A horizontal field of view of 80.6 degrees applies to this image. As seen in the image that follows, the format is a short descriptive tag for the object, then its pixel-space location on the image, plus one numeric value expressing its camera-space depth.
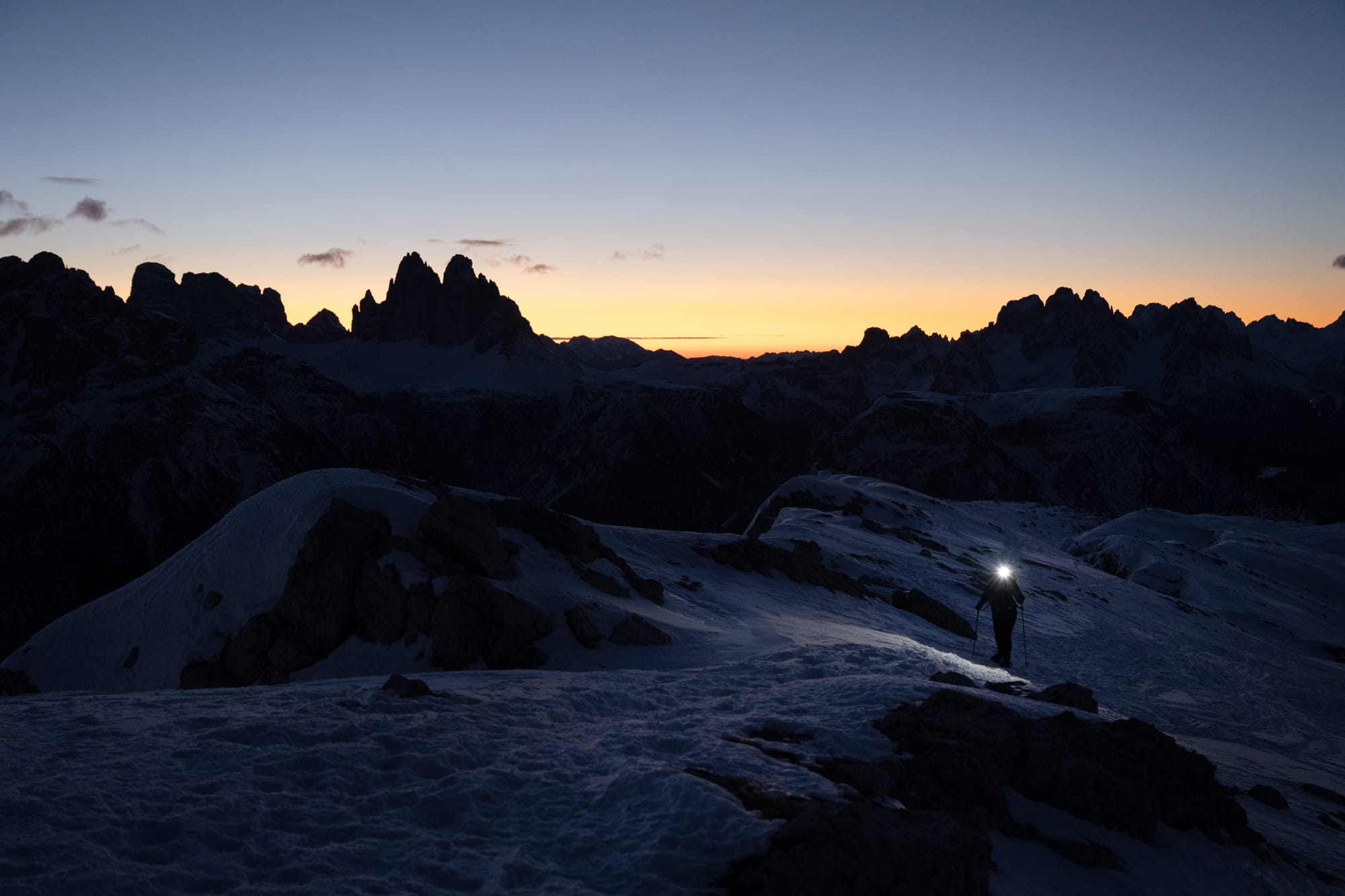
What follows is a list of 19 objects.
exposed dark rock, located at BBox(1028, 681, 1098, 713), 15.37
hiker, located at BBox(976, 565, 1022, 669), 23.55
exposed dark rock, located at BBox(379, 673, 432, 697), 12.99
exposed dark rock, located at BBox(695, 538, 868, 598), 34.91
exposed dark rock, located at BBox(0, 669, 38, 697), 24.64
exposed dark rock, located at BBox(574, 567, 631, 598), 24.41
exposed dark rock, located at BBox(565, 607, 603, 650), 20.41
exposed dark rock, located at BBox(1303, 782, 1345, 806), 15.77
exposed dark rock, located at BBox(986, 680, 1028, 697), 15.82
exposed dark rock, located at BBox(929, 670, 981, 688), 15.59
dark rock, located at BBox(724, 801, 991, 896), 7.45
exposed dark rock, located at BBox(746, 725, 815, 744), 11.73
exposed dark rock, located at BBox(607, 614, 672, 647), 20.59
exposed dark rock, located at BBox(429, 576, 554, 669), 19.53
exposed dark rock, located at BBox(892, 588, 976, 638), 32.16
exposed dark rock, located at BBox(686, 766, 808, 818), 8.89
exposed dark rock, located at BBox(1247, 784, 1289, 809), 13.98
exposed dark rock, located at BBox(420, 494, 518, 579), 22.56
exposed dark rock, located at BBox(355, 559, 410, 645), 21.11
